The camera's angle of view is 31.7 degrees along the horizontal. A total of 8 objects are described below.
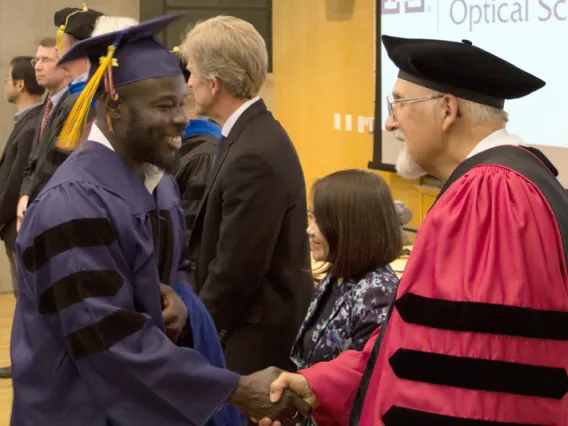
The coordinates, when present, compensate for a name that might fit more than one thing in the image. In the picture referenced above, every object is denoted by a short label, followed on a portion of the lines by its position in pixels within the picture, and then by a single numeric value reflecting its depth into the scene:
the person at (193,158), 3.47
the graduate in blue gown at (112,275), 2.08
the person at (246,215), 2.98
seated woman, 2.52
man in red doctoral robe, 1.80
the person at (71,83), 4.00
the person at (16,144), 5.21
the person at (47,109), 4.40
